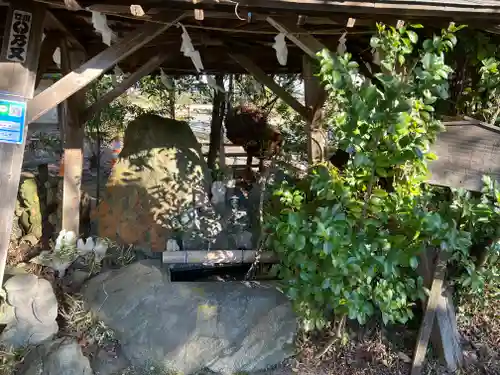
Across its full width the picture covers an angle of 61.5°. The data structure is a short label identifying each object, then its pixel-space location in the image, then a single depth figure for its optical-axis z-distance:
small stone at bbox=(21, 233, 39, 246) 4.46
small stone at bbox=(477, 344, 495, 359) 3.21
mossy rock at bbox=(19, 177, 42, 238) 4.61
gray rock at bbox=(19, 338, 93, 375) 2.73
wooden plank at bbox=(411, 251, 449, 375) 2.89
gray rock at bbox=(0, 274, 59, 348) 3.03
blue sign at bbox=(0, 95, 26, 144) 2.70
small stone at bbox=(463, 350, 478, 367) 3.17
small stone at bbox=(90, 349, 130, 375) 2.96
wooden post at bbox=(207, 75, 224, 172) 7.45
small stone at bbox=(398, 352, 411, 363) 3.14
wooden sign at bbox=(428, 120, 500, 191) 2.40
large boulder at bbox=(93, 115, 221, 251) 4.27
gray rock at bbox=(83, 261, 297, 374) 3.04
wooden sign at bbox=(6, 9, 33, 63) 2.69
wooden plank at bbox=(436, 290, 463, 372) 3.09
